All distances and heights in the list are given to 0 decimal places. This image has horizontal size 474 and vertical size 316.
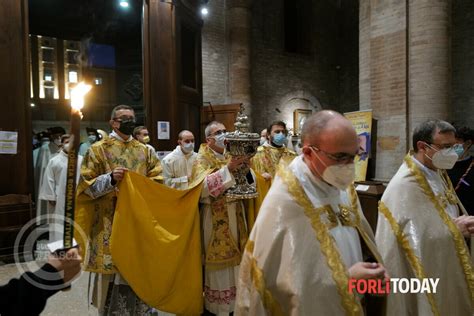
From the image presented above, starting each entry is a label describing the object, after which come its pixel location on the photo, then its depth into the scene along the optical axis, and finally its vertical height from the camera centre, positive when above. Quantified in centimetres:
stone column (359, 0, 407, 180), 855 +130
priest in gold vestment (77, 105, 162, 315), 347 -47
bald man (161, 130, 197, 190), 695 -35
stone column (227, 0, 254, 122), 1449 +325
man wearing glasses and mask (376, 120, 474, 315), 279 -69
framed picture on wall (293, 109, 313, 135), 1630 +99
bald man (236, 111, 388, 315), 175 -47
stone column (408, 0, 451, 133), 818 +170
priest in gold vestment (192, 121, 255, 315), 341 -89
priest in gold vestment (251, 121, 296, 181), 584 -16
